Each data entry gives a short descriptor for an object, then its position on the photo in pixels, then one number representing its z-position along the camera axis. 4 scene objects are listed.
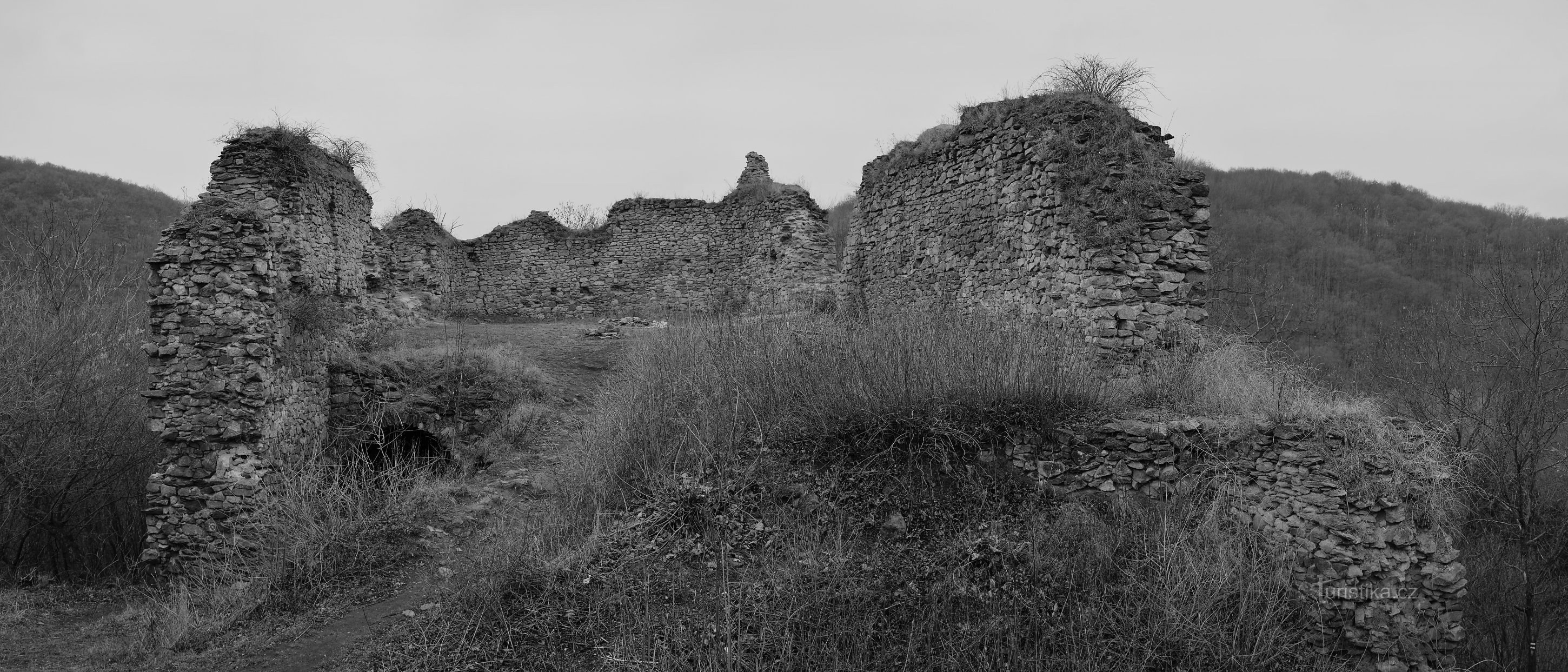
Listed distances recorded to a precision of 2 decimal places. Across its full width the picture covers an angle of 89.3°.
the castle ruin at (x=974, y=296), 5.30
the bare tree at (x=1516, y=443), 11.17
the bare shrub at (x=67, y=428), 9.62
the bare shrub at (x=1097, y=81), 8.60
